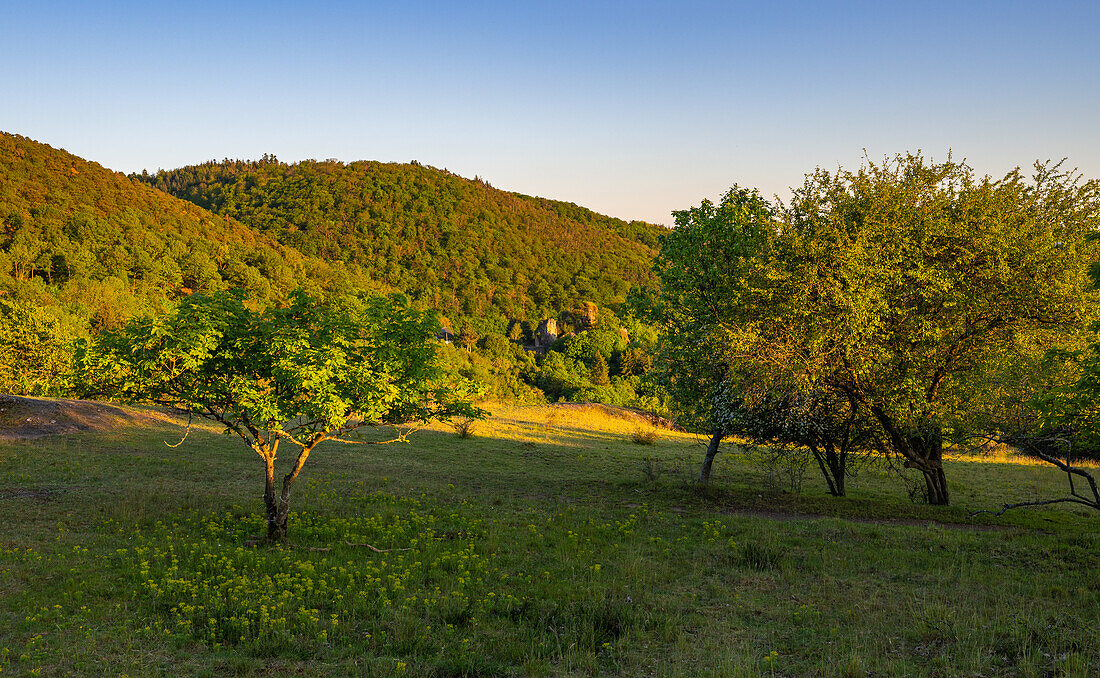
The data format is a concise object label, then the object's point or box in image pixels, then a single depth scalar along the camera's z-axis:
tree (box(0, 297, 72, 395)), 45.16
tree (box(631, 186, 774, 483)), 19.25
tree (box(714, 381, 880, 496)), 16.56
